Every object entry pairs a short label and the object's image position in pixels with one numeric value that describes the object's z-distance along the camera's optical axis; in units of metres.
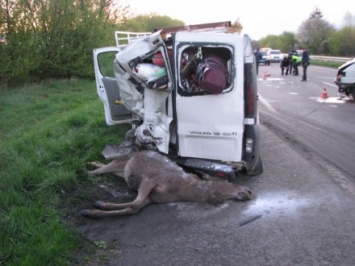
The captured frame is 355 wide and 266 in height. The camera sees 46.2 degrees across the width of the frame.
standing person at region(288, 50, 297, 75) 27.58
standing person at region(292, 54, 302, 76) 26.81
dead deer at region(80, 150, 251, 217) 4.83
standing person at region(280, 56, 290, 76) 27.83
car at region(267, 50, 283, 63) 47.16
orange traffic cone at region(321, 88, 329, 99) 14.75
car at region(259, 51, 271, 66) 43.97
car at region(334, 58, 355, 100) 14.09
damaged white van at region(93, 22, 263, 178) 5.35
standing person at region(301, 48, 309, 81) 22.34
